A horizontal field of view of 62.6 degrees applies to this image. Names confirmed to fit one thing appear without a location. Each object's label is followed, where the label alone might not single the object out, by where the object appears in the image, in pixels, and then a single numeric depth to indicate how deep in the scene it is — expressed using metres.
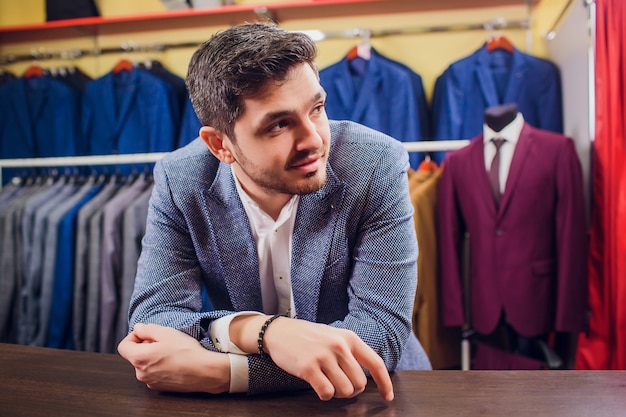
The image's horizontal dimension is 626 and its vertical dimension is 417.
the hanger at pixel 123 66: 3.06
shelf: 2.81
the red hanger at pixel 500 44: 2.58
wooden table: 0.70
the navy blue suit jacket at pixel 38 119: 3.07
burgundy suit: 1.93
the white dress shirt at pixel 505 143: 2.08
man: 0.80
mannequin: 2.08
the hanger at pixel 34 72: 3.19
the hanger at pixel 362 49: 2.69
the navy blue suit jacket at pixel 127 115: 2.89
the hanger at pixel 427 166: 2.33
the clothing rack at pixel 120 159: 2.19
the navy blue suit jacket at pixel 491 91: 2.43
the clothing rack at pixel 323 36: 2.75
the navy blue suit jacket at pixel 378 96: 2.57
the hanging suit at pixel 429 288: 2.12
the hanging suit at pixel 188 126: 2.81
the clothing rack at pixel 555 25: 2.23
